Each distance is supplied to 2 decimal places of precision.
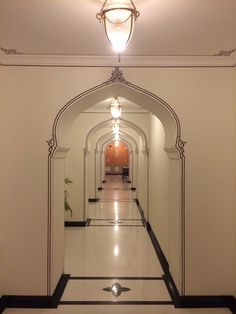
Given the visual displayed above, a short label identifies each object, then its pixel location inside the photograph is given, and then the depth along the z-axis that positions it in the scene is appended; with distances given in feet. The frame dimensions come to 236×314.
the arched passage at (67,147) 12.28
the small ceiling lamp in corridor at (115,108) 17.36
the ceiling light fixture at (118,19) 6.95
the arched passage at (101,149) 48.40
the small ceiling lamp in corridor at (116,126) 27.78
